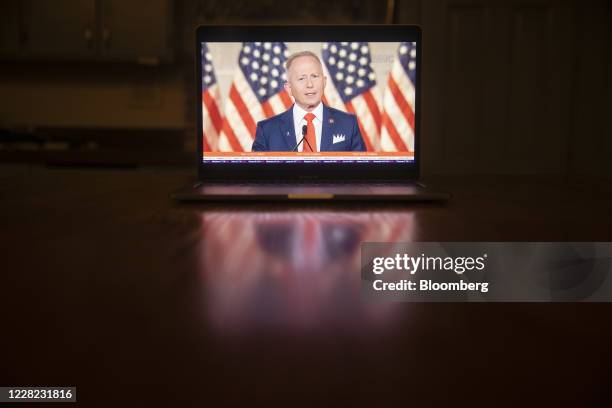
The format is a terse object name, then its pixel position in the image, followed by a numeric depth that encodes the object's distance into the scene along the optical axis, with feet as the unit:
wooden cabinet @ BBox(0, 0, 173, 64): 9.58
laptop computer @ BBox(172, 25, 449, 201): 2.94
